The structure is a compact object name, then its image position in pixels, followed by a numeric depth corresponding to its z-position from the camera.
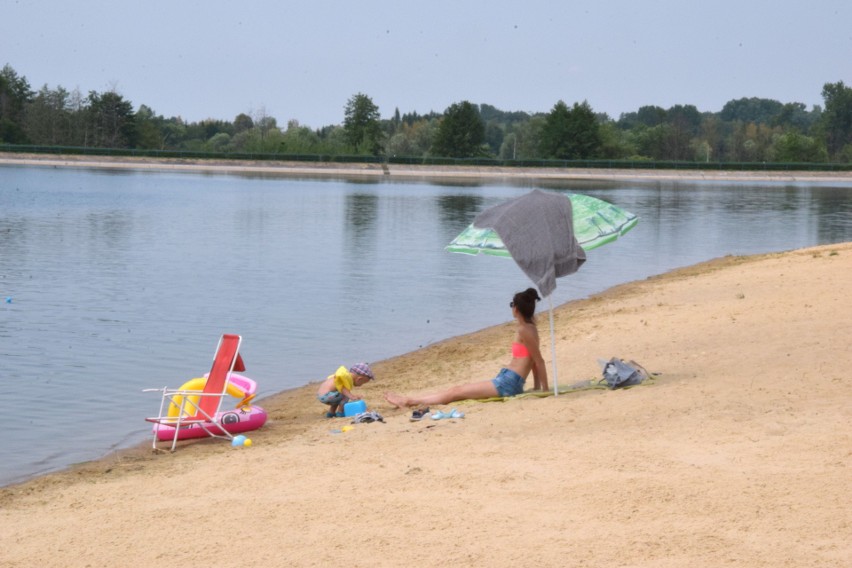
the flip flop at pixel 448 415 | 10.61
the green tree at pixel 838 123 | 180.25
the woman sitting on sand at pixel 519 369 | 11.38
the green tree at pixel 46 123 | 132.50
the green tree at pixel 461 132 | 132.50
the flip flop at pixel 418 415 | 10.83
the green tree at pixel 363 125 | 136.62
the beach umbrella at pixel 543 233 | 10.77
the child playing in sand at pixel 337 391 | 11.82
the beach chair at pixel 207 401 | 11.23
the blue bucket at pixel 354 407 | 11.66
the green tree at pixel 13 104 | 127.31
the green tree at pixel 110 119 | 132.62
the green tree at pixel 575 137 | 131.50
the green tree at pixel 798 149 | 147.88
